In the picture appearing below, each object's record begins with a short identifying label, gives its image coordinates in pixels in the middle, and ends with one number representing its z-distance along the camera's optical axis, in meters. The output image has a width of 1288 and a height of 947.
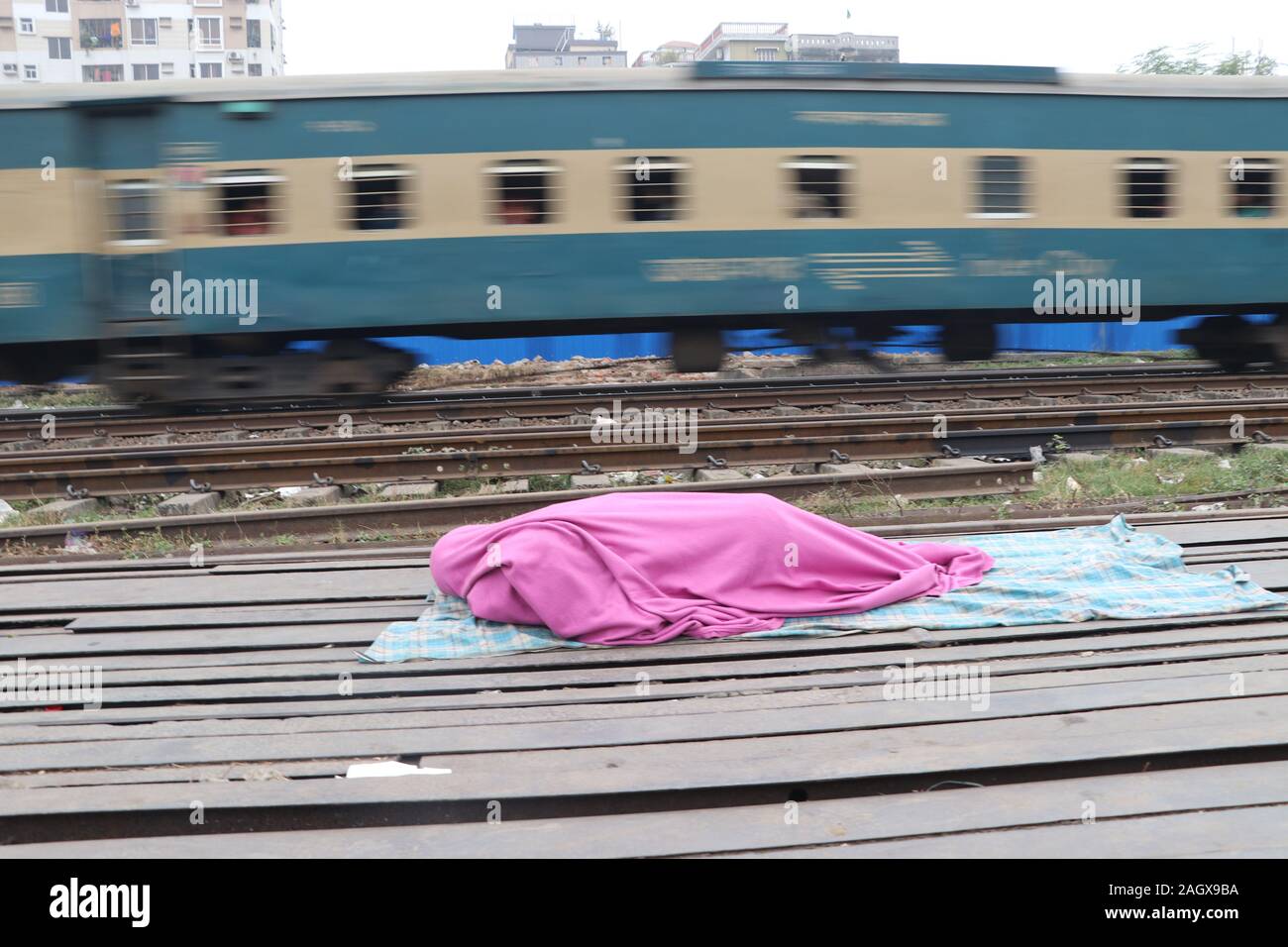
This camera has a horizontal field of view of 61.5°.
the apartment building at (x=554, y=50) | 78.00
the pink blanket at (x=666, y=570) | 4.62
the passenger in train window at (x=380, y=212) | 11.38
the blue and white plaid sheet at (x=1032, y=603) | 4.63
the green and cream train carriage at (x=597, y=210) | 11.24
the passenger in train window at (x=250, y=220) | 11.28
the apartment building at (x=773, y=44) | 64.54
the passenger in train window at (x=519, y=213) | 11.51
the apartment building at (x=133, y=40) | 57.25
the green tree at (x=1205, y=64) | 27.69
